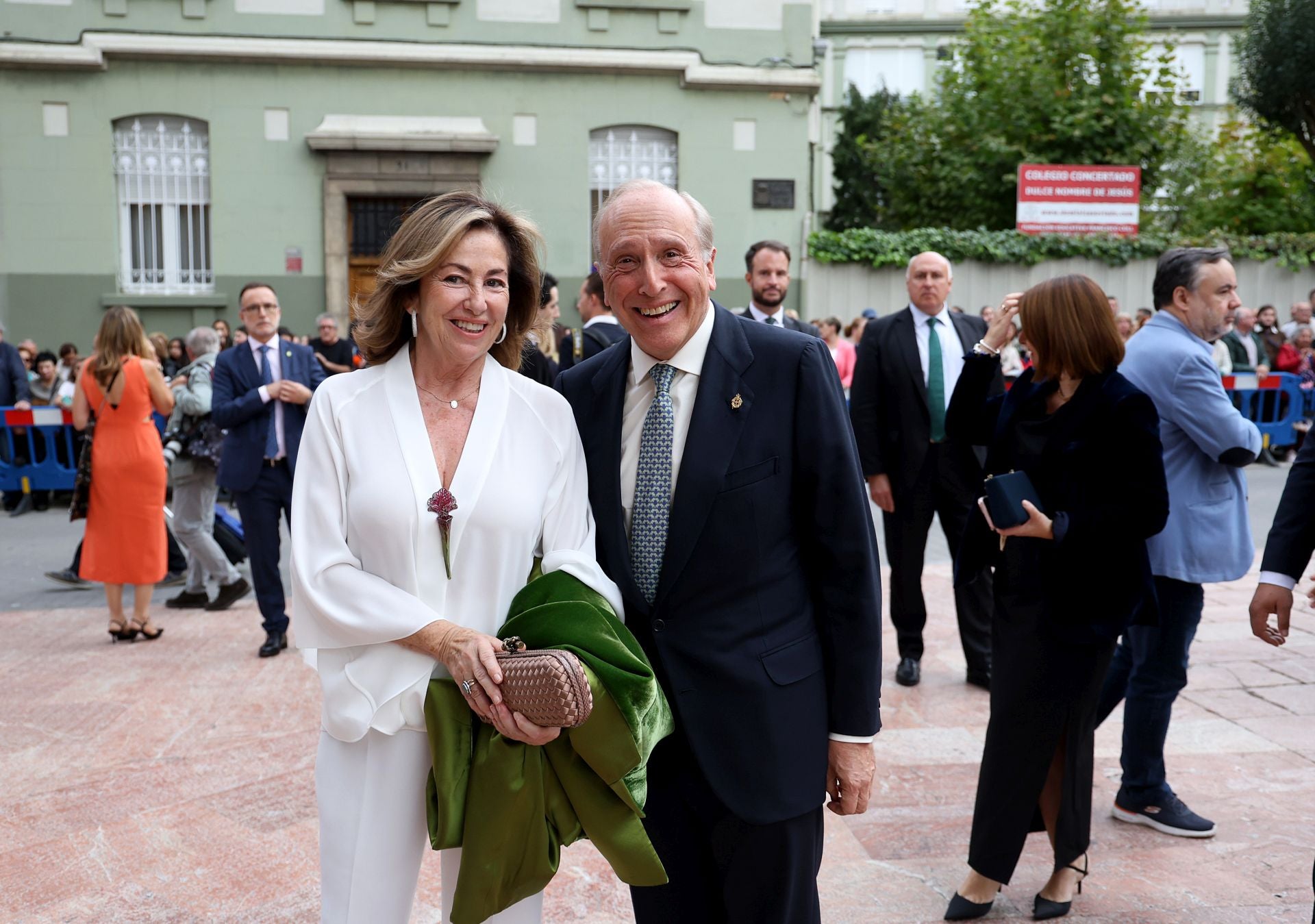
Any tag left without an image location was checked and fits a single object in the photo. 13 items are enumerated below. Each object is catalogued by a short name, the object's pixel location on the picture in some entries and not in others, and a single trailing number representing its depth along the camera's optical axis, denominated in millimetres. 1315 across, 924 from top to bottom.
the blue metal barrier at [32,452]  12289
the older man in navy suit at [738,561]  2432
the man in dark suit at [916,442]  5895
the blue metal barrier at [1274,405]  14734
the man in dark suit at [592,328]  6688
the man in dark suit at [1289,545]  3033
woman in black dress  3447
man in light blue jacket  4156
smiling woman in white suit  2332
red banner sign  18797
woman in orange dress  6952
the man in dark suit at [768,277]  6109
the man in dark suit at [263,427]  6594
